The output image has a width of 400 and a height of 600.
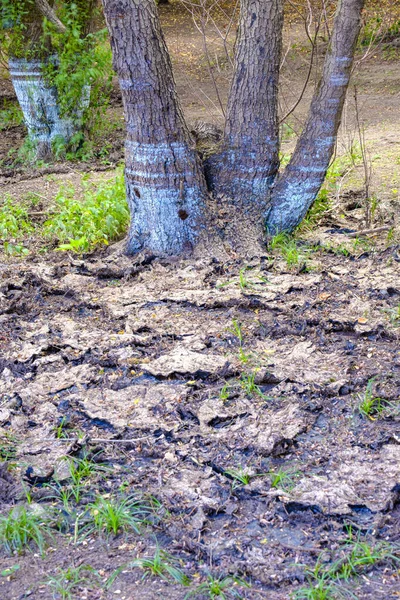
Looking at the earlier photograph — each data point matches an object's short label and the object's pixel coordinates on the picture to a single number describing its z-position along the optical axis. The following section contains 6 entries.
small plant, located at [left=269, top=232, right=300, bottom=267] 4.61
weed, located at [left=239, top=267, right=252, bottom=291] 4.31
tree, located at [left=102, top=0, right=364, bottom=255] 4.42
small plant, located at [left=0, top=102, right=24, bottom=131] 9.77
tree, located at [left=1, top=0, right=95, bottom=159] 7.64
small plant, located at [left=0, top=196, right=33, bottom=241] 5.60
